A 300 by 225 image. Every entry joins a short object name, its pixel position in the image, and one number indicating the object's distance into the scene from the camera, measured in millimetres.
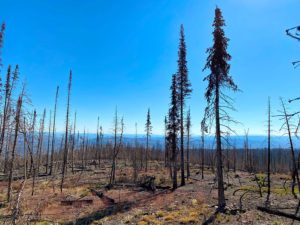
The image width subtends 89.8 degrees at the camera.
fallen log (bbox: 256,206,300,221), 9270
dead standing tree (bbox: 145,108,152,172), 40094
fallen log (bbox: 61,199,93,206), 15109
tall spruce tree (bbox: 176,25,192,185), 19984
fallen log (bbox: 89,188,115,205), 15959
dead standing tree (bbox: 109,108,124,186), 25919
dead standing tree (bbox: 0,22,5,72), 11781
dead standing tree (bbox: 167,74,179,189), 19516
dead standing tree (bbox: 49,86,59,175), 28078
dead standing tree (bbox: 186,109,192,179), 31022
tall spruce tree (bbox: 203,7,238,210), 11977
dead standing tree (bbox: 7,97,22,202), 12482
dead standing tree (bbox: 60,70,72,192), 22378
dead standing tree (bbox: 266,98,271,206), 20759
